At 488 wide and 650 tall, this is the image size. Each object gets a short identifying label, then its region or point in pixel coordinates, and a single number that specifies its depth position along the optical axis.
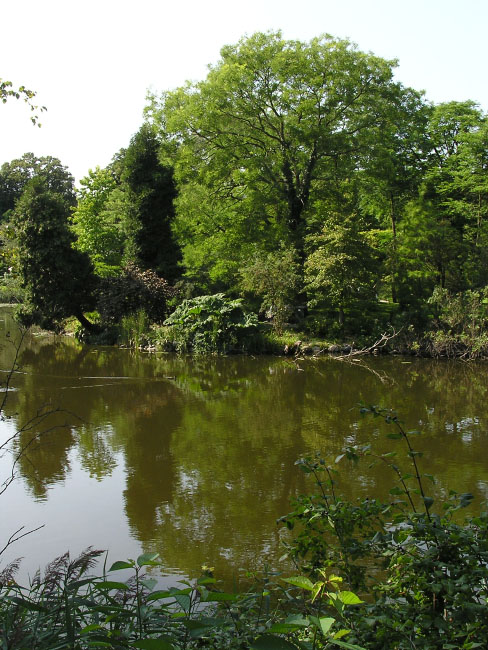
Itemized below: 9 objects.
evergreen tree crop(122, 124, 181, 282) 21.39
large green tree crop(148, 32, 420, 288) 18.38
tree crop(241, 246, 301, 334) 17.41
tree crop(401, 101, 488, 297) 17.70
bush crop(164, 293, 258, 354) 17.20
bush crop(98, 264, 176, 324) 19.06
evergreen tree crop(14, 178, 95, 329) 18.78
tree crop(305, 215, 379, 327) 16.78
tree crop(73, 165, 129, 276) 24.52
